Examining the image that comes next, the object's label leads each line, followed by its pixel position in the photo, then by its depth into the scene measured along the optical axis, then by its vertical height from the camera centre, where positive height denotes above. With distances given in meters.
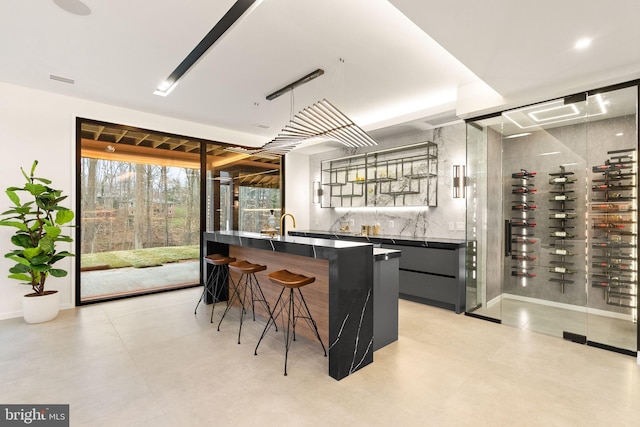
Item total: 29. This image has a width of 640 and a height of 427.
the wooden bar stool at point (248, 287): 3.43 -1.02
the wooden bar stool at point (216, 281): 4.59 -1.03
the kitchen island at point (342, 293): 2.53 -0.72
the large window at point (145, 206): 4.73 +0.14
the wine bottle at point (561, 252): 3.55 -0.44
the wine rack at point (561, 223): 3.55 -0.10
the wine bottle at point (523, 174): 3.83 +0.52
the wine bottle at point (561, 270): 3.53 -0.65
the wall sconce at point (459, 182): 4.55 +0.49
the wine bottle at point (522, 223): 3.87 -0.11
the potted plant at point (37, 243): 3.70 -0.37
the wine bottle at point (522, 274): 3.84 -0.76
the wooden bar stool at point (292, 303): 2.74 -1.02
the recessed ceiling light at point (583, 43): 2.42 +1.41
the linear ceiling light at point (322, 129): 3.02 +0.95
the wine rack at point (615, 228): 3.08 -0.14
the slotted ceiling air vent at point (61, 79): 3.75 +1.70
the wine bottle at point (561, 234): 3.55 -0.23
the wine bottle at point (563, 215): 3.58 +0.00
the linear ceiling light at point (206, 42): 2.47 +1.70
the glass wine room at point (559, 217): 3.19 -0.03
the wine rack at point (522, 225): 3.85 -0.13
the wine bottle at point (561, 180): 3.55 +0.42
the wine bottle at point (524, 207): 3.87 +0.10
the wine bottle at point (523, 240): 3.85 -0.33
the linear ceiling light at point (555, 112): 3.28 +1.19
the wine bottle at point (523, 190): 3.84 +0.32
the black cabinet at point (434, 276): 4.22 -0.90
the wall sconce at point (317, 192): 7.10 +0.52
